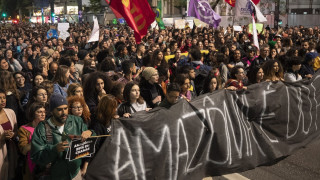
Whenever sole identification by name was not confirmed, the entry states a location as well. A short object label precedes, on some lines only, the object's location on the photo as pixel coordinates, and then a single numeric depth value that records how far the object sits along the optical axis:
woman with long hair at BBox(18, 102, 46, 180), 4.32
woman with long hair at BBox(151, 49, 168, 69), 8.59
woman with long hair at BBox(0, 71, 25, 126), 5.77
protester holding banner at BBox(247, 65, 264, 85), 6.83
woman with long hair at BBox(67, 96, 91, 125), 4.70
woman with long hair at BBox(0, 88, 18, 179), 4.49
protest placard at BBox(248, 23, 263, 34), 16.81
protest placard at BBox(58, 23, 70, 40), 17.38
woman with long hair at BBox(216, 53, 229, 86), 8.20
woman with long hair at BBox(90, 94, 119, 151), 4.44
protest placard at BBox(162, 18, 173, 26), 33.38
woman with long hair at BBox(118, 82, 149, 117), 5.12
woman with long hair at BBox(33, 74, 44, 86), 6.98
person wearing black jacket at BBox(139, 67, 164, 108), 6.09
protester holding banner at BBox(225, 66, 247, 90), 6.57
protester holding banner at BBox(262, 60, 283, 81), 7.00
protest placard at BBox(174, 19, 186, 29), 20.85
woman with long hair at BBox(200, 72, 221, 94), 6.39
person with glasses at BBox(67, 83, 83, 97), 5.65
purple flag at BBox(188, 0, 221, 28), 14.49
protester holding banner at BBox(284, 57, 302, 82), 7.39
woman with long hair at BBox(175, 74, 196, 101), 6.11
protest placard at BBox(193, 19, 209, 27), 20.49
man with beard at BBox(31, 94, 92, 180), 3.80
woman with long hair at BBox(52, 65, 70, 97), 6.79
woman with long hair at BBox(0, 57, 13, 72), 8.55
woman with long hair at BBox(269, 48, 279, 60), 9.95
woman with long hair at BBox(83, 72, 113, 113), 5.85
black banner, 4.45
